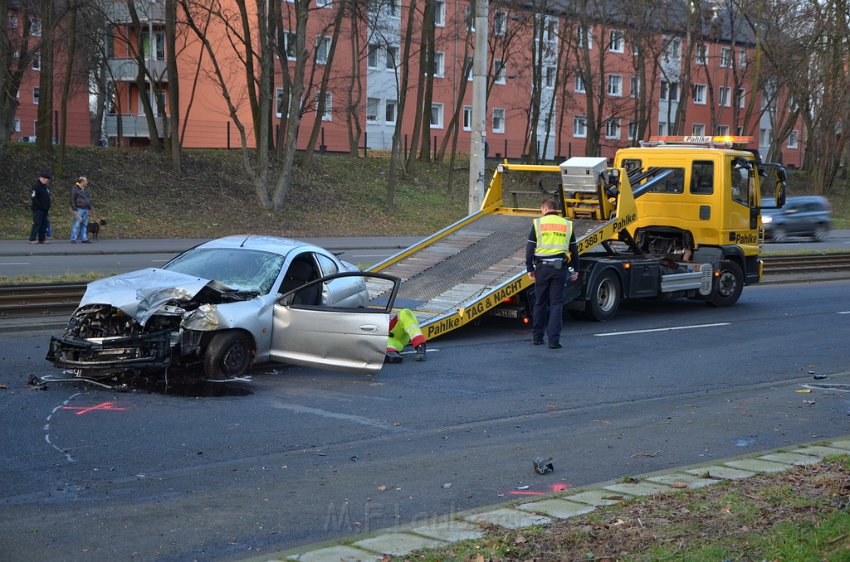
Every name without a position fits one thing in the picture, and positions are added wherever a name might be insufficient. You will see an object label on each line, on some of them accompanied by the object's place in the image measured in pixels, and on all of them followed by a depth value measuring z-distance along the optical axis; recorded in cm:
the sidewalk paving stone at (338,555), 507
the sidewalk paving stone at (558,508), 587
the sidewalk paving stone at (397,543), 524
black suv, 3797
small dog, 2777
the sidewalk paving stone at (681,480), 654
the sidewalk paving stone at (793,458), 716
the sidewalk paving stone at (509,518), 568
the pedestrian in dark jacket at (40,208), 2509
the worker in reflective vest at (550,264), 1318
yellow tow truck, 1430
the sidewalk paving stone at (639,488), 635
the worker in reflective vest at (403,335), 1200
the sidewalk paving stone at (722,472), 675
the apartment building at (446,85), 4919
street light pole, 1961
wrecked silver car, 967
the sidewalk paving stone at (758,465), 694
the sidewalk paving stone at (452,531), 546
